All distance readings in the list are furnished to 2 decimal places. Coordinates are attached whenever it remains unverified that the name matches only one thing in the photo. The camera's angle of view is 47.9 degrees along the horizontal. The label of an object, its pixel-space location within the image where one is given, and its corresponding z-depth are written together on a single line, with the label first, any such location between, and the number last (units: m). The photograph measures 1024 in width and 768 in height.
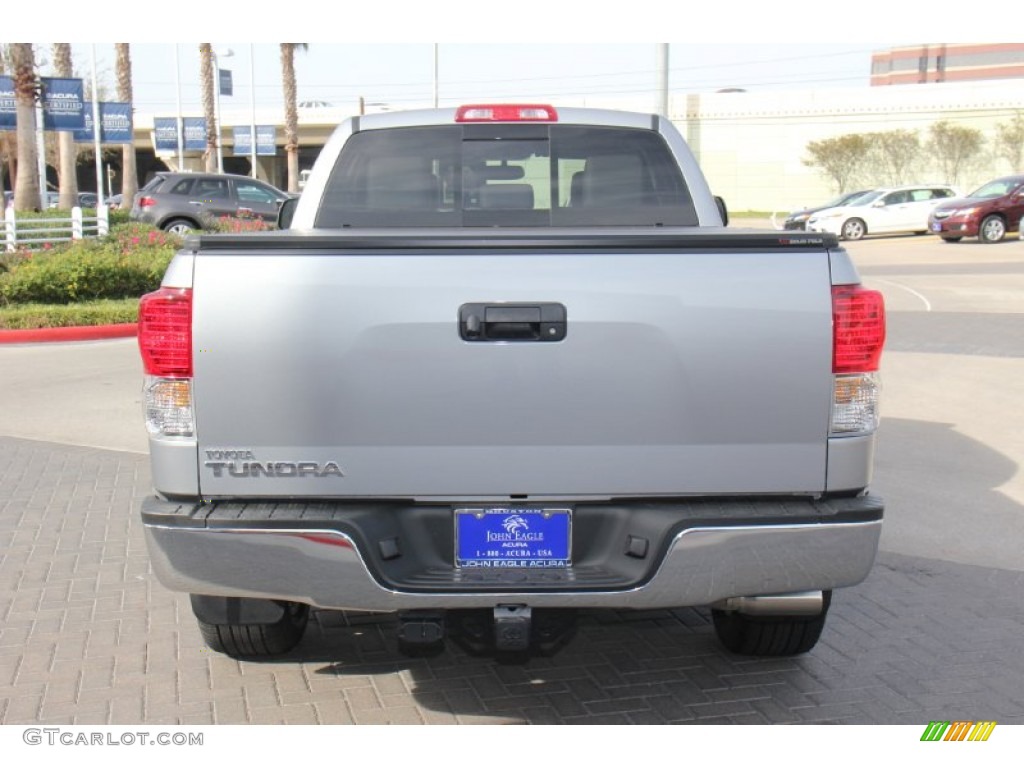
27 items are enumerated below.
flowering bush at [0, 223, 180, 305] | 15.30
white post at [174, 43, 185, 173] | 48.09
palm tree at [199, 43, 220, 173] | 45.66
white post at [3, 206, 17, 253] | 17.95
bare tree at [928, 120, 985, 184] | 51.50
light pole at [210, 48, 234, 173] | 50.31
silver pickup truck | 3.32
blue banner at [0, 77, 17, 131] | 27.05
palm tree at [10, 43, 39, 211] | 24.58
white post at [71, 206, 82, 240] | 19.70
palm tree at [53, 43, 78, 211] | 29.11
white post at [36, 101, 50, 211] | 26.16
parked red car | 29.30
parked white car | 33.38
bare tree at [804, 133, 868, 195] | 53.31
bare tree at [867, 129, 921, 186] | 52.96
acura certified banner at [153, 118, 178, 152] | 47.81
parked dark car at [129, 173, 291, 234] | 24.88
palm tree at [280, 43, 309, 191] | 47.47
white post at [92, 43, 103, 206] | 37.38
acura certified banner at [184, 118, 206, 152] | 48.25
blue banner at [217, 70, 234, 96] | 54.28
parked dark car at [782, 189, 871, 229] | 33.91
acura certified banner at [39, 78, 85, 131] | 26.78
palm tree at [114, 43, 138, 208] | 37.69
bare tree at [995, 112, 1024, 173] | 50.50
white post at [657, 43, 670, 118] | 18.23
